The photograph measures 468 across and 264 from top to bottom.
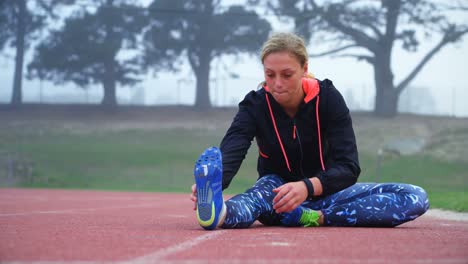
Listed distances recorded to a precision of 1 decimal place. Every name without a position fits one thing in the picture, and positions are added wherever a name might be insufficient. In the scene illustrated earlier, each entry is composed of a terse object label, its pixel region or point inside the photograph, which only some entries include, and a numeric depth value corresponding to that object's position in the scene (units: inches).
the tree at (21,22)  1041.5
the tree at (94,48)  1086.4
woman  189.9
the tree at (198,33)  1087.6
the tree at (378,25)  1063.0
